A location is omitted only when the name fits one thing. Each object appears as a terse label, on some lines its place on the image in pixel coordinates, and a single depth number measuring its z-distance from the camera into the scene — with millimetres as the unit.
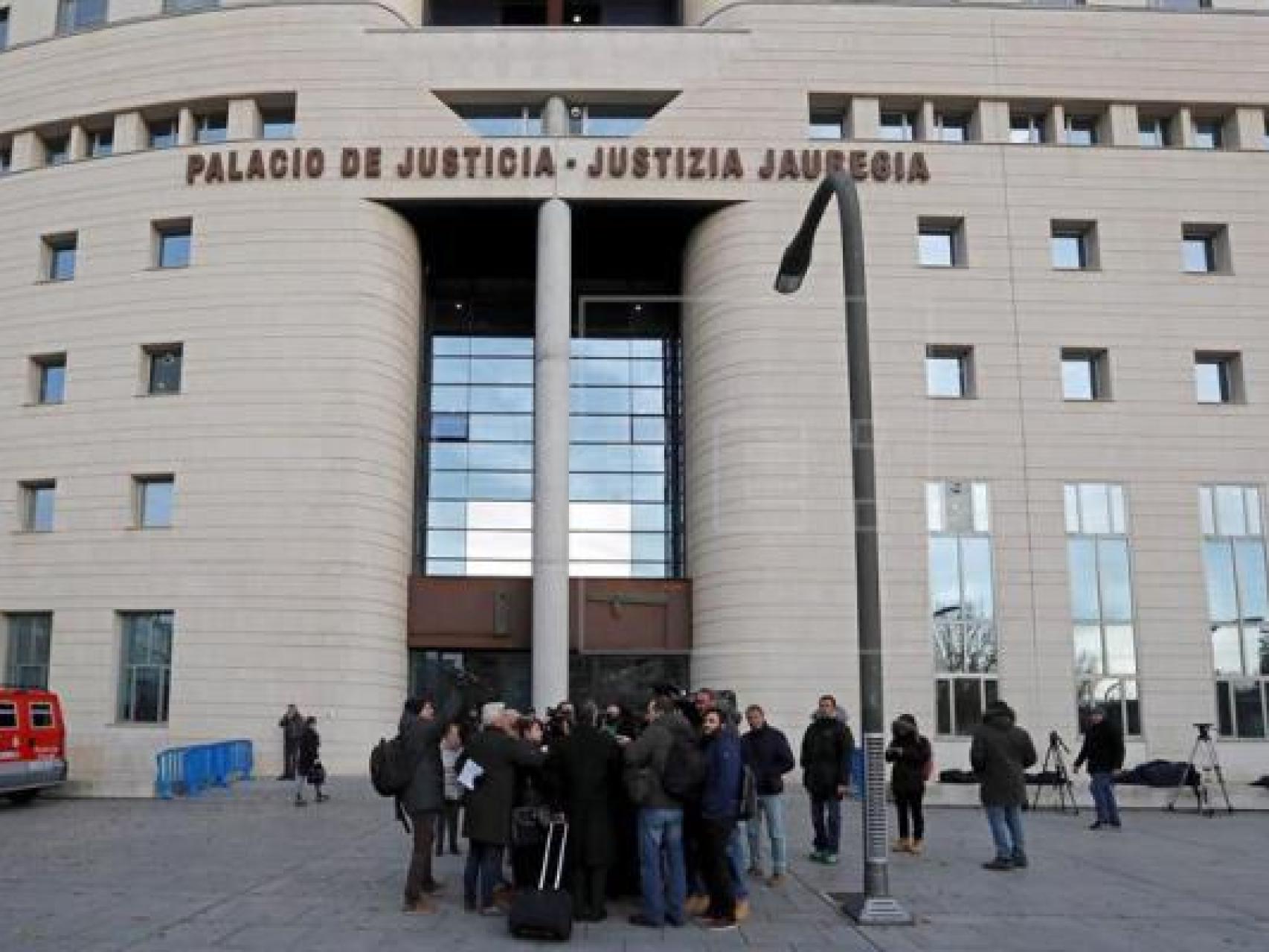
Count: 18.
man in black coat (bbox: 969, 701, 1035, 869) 12656
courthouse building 27109
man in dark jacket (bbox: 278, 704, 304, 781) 24688
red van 19266
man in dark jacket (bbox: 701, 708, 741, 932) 9688
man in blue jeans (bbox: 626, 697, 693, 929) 9672
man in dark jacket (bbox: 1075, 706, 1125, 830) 16750
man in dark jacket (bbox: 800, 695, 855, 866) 13000
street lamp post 9875
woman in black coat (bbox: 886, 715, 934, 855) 13828
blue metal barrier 21750
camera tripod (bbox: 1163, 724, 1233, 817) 19844
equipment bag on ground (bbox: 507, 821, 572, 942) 8844
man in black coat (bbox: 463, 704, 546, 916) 9883
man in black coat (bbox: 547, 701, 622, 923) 9898
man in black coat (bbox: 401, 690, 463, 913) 10086
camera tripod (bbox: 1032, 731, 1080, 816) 19969
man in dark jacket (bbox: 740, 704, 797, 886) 11750
